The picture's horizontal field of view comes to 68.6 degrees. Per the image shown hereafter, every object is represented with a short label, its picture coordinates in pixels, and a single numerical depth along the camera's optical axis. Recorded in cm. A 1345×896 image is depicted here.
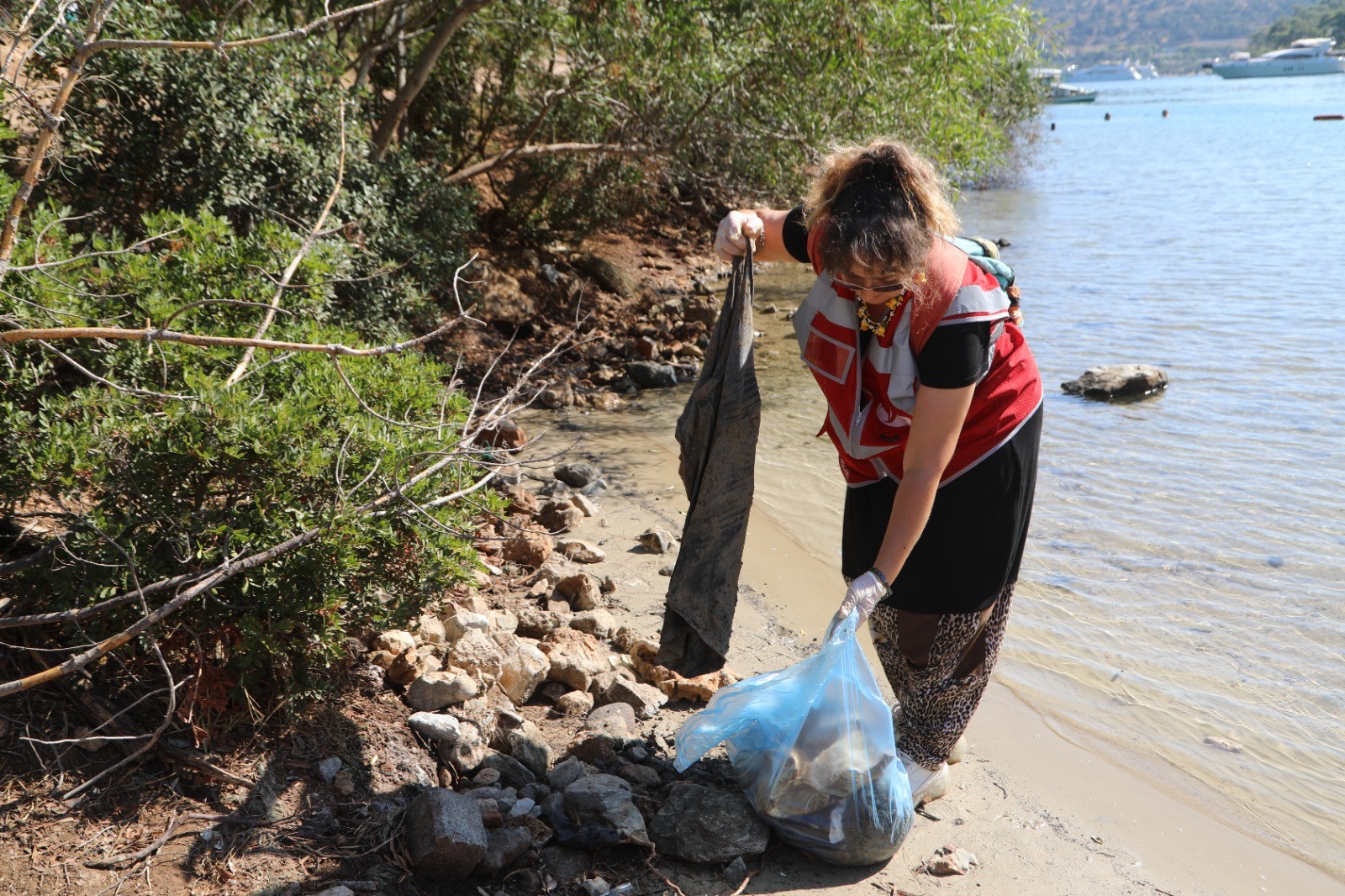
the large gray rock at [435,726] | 309
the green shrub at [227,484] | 268
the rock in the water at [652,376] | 819
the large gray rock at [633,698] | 352
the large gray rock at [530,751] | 312
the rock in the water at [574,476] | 580
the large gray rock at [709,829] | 280
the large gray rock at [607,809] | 278
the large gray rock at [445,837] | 254
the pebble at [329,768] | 286
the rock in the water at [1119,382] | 834
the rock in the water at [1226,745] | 392
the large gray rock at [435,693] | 324
